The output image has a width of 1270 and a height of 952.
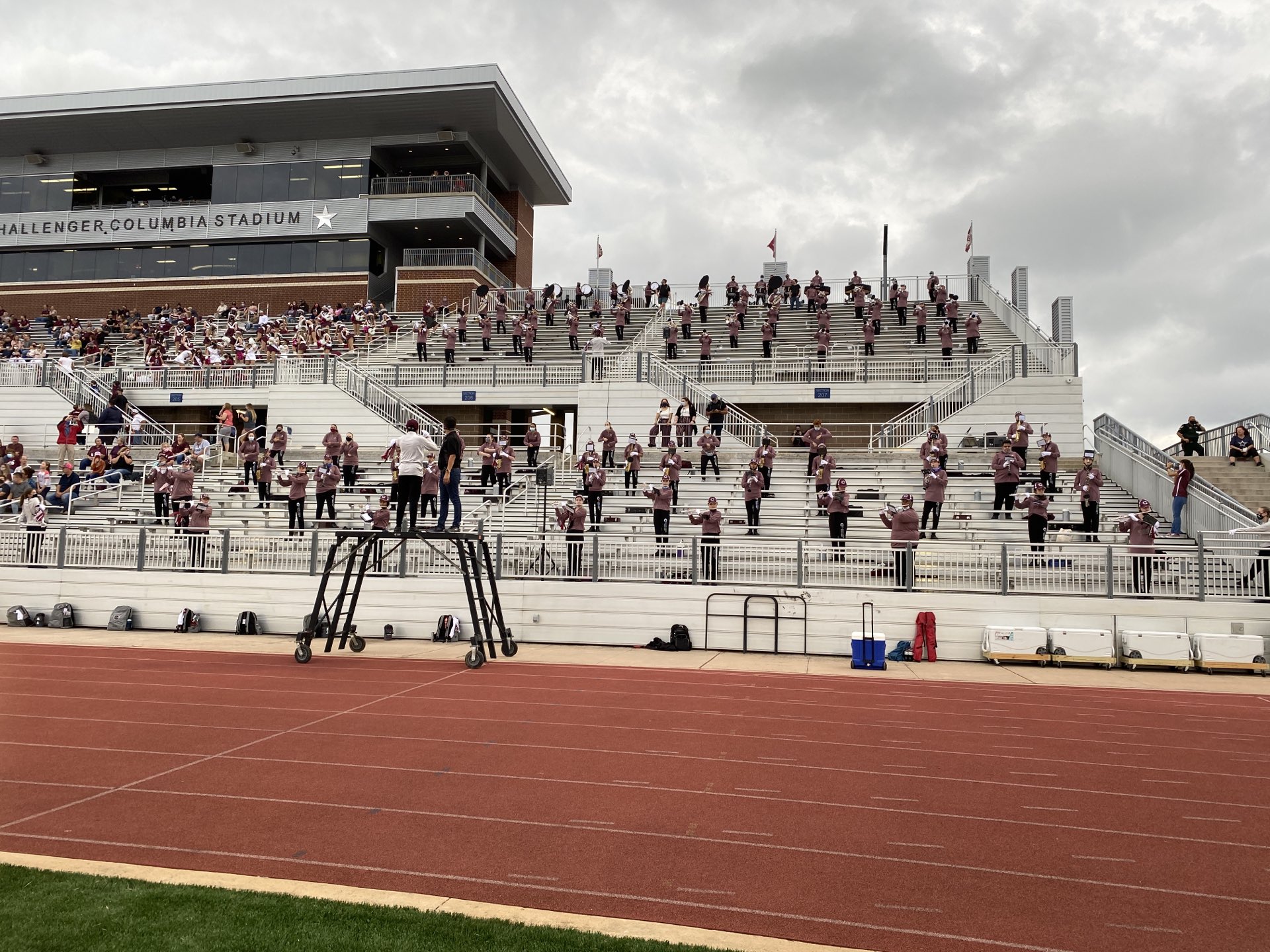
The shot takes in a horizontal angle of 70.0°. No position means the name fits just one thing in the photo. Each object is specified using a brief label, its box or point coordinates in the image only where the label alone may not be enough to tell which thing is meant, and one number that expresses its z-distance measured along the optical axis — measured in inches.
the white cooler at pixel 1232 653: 547.2
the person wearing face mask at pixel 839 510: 701.9
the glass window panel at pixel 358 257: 1743.4
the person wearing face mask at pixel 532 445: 1002.7
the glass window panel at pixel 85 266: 1846.7
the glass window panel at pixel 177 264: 1804.9
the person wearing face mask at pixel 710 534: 631.8
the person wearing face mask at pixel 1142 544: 576.1
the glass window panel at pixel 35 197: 1881.2
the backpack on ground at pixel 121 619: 682.8
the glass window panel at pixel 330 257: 1748.3
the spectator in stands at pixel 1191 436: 888.9
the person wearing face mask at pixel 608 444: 941.2
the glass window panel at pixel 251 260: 1779.0
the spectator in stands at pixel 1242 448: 834.2
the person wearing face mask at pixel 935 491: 725.3
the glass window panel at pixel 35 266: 1862.7
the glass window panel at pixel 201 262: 1796.3
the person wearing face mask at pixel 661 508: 727.7
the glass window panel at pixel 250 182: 1793.8
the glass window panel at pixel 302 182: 1774.1
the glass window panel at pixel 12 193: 1889.8
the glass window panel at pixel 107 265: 1836.9
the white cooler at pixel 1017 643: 573.9
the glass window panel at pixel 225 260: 1787.6
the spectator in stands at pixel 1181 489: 698.2
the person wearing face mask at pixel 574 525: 650.2
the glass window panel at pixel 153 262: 1818.4
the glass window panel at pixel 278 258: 1769.2
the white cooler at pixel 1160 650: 555.5
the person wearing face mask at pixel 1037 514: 660.7
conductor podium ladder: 516.7
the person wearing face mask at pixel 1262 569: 565.3
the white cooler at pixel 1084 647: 565.0
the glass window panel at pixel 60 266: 1856.5
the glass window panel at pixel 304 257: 1755.7
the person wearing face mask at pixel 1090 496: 713.0
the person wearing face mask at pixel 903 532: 609.6
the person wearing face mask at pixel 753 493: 761.6
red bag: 589.0
